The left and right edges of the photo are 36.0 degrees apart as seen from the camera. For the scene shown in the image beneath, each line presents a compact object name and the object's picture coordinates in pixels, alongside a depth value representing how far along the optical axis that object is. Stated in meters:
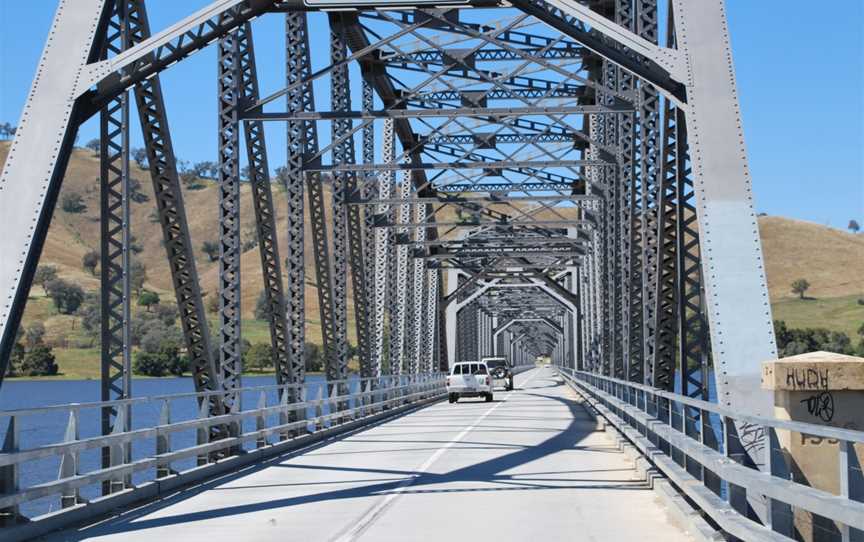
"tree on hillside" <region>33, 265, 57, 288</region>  180.88
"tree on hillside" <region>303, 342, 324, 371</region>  138.20
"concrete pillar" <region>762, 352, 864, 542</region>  9.70
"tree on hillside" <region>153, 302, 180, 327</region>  173.25
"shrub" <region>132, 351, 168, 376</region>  138.88
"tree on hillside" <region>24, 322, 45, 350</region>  153.12
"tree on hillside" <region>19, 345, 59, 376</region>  133.88
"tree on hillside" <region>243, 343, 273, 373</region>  140.38
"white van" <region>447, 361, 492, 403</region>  51.50
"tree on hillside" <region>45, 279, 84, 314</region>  169.25
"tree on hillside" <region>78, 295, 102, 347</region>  159.25
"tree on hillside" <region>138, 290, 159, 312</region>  183.55
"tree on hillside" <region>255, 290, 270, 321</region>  195.15
